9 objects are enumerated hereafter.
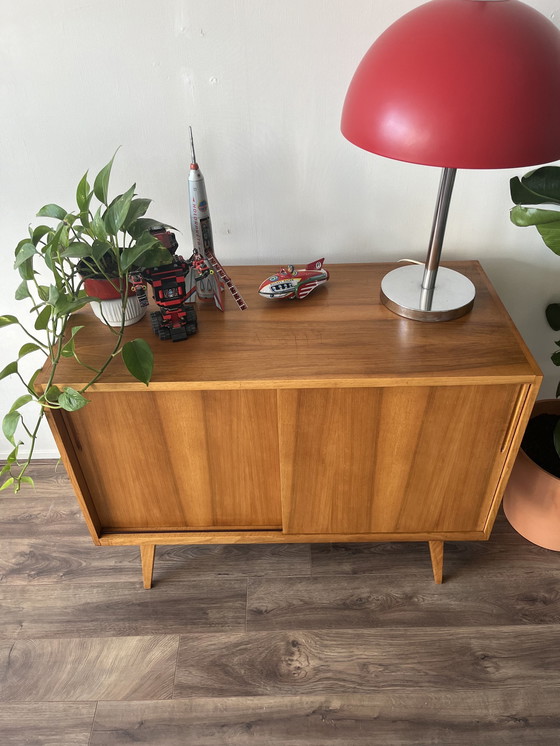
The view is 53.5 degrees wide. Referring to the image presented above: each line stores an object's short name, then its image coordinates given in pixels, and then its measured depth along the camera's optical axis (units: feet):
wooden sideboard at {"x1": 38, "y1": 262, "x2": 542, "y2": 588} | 3.44
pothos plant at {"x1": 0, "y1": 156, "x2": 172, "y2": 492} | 3.19
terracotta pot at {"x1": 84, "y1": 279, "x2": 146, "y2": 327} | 3.66
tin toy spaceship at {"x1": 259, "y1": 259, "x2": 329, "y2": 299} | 3.94
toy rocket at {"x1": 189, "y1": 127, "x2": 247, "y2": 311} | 3.72
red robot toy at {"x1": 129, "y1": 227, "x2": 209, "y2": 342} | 3.56
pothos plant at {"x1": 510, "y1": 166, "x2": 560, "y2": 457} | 3.30
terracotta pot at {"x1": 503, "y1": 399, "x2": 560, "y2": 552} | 4.69
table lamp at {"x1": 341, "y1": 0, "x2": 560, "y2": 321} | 2.54
